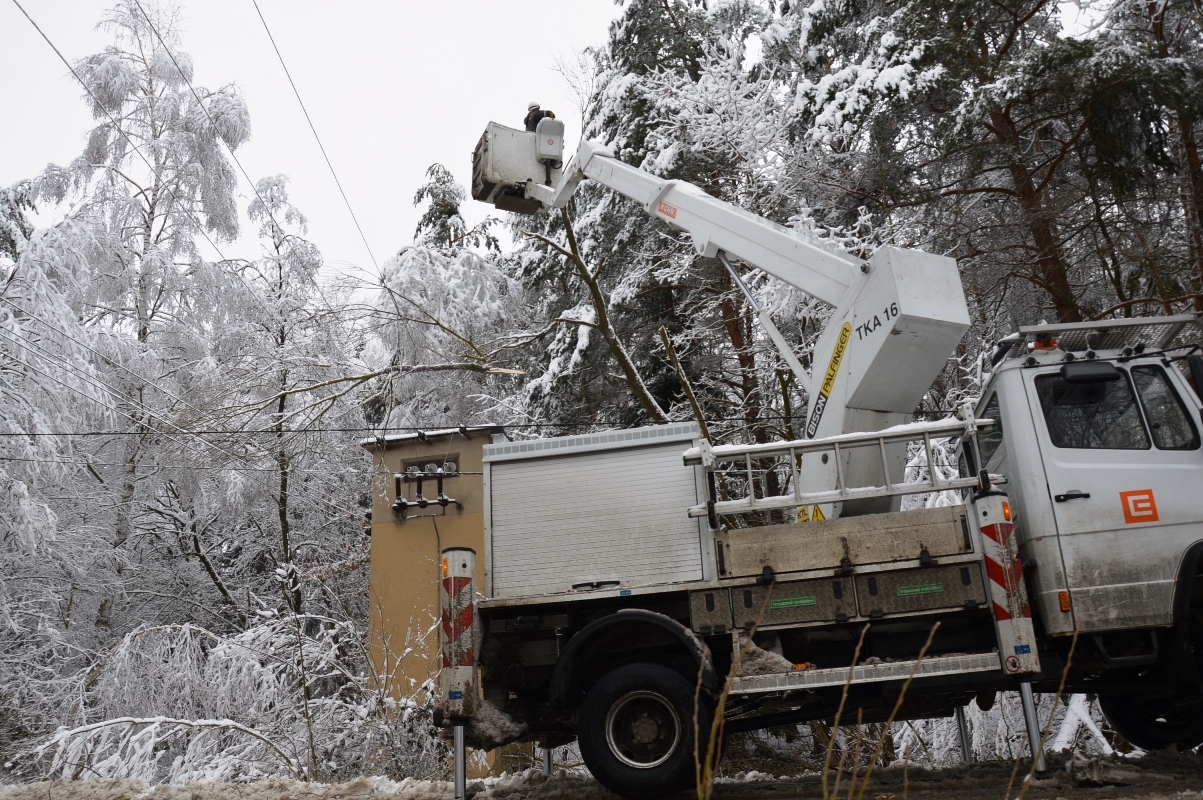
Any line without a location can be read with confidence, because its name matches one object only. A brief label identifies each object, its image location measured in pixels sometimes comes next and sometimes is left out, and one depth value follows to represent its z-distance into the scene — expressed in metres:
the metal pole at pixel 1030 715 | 5.27
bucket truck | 5.58
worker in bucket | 9.98
